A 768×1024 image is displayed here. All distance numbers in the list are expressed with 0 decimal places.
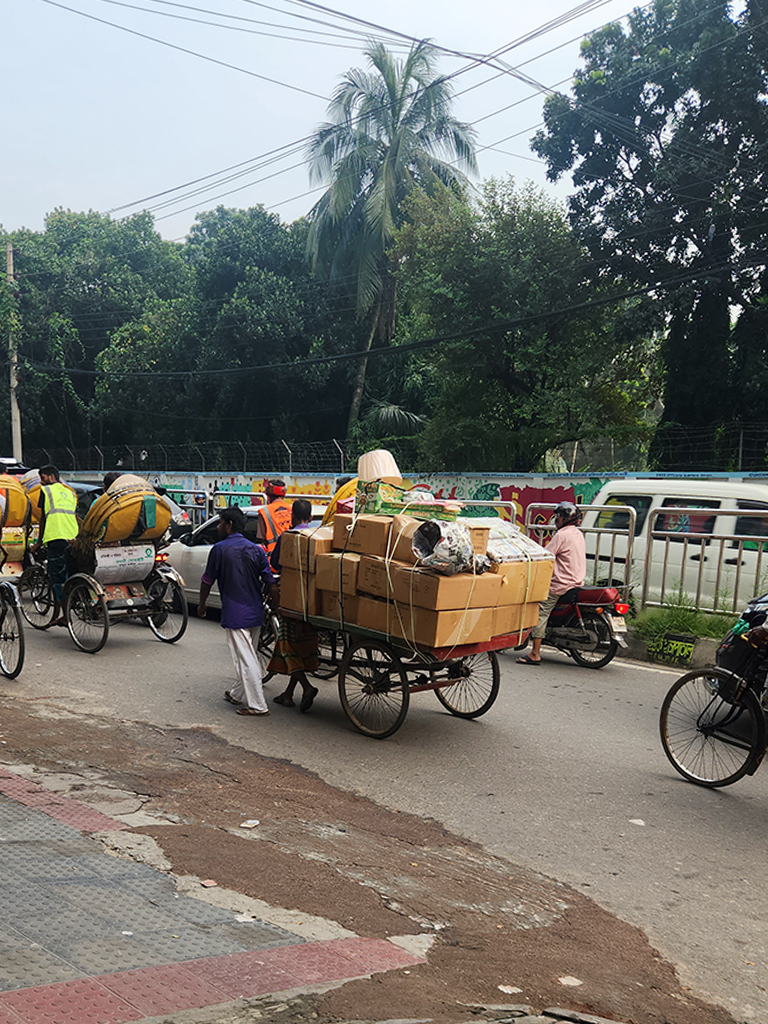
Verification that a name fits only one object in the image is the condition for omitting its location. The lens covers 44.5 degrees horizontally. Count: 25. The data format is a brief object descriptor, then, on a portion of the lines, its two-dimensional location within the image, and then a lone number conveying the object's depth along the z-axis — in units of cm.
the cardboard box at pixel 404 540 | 629
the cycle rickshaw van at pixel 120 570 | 971
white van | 962
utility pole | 3547
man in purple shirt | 725
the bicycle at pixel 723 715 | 552
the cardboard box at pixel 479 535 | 636
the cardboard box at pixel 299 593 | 697
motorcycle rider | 959
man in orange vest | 1006
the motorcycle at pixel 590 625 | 947
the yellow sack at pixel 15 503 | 1004
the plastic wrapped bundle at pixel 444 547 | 603
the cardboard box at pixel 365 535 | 648
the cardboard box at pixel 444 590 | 604
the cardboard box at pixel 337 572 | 663
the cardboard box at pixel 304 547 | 695
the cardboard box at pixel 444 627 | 608
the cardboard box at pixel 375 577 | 636
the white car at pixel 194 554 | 1258
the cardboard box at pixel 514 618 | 650
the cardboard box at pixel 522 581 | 648
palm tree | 3114
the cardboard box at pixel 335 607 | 670
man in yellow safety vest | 1041
